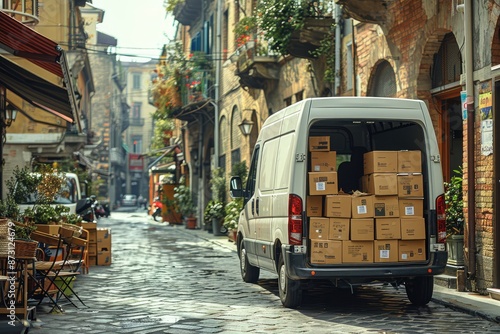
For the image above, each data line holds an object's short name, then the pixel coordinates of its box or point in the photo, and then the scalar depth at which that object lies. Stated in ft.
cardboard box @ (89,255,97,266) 56.54
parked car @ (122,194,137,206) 276.00
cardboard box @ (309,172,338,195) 33.37
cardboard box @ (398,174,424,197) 33.78
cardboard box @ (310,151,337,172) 34.30
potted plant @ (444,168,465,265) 41.39
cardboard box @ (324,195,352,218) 33.45
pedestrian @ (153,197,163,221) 159.74
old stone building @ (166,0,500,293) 38.34
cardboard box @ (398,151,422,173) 33.96
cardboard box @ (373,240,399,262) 33.24
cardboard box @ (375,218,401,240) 33.37
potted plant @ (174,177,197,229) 118.93
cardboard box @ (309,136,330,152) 34.50
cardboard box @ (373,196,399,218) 33.60
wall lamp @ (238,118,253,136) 88.48
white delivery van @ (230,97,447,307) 32.83
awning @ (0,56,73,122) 43.83
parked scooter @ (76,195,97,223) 62.83
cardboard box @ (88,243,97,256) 56.49
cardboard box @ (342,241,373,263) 33.03
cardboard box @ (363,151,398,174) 33.96
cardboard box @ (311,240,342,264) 32.83
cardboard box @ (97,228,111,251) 56.65
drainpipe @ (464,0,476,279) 39.24
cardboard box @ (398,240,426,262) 33.40
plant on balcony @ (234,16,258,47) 84.58
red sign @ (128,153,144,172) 329.52
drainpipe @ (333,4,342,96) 63.77
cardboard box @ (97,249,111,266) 56.44
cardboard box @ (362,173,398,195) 33.68
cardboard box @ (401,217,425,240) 33.37
